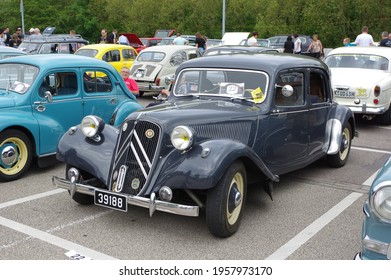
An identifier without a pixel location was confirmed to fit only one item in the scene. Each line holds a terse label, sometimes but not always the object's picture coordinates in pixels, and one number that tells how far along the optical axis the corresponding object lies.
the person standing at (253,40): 18.13
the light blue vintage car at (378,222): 3.04
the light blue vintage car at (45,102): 6.33
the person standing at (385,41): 15.94
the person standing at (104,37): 20.09
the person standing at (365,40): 15.60
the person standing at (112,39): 21.09
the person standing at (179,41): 19.91
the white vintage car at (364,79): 10.08
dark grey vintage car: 4.36
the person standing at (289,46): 20.02
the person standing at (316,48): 19.03
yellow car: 14.66
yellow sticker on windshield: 5.46
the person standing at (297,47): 21.33
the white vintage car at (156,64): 14.05
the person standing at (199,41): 20.34
